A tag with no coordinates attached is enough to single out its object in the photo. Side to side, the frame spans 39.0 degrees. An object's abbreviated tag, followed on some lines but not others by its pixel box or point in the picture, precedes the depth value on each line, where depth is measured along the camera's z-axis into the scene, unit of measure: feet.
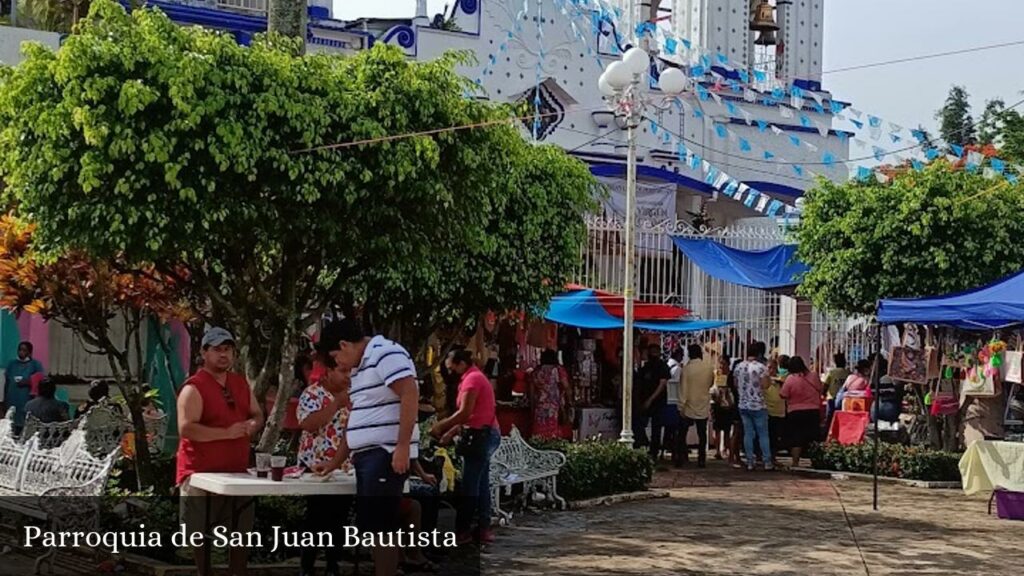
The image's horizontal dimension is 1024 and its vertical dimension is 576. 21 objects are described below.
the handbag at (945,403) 59.16
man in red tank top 27.09
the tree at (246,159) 32.14
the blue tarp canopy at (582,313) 61.77
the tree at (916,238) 66.03
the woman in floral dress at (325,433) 28.94
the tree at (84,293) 37.58
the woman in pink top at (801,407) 60.44
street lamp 47.91
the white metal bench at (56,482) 30.19
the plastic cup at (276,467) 26.68
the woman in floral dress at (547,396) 58.90
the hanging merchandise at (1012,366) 52.49
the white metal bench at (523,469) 40.91
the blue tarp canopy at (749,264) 71.56
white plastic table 25.90
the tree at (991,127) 129.18
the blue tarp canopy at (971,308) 48.34
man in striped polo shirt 26.40
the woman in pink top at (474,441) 36.09
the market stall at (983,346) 46.29
